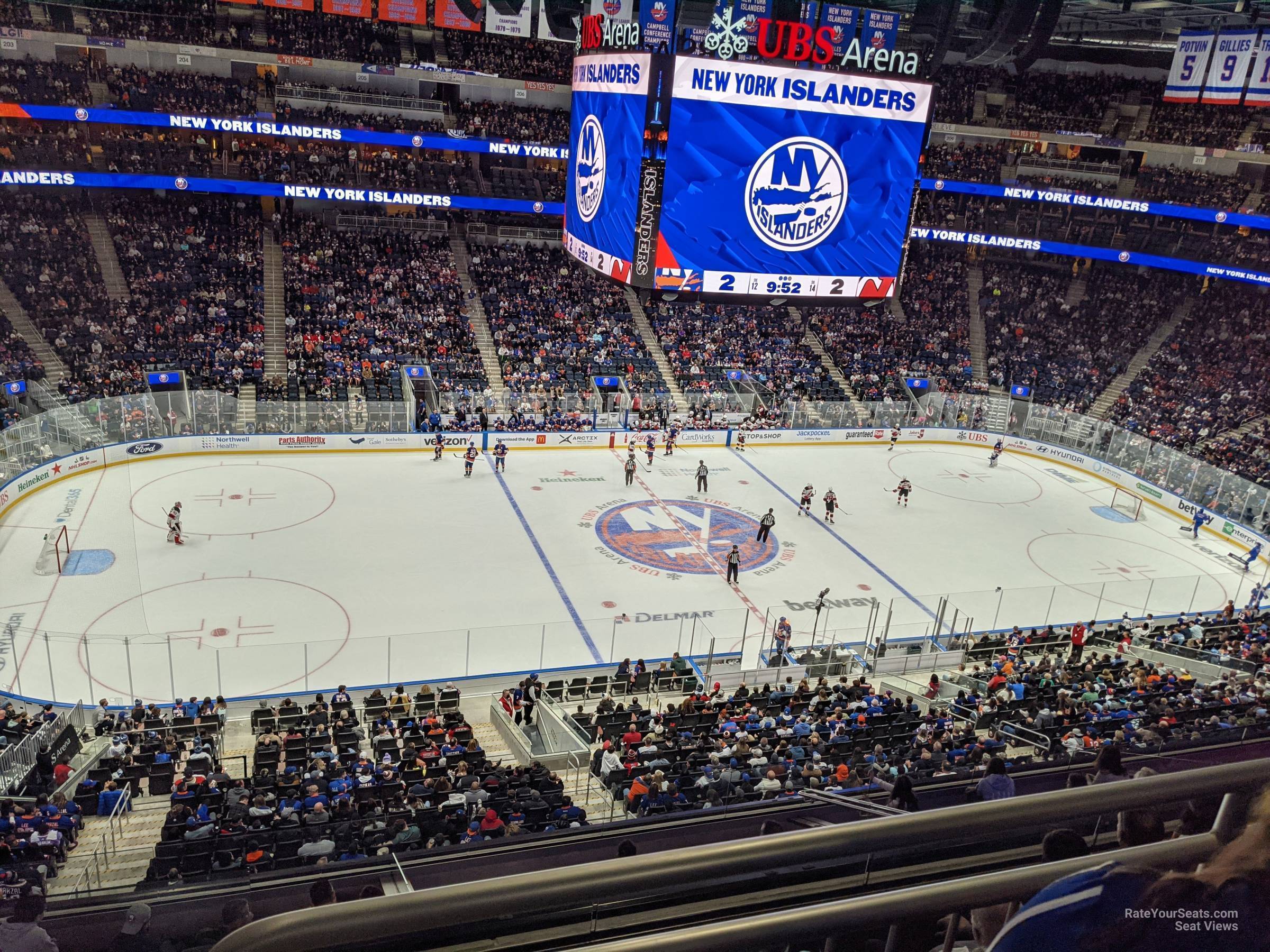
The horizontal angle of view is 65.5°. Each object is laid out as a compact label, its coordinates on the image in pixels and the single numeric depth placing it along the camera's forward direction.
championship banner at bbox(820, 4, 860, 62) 21.17
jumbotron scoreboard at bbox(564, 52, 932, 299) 20.89
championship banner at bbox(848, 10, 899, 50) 22.00
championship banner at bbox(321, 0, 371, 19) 39.91
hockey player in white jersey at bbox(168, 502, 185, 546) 25.44
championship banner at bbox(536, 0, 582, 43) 40.34
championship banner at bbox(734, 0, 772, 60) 20.72
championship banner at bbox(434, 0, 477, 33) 41.41
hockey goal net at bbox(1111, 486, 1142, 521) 34.78
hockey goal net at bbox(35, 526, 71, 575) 23.64
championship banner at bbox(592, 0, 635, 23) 22.11
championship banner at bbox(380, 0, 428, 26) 40.91
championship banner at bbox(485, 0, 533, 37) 40.16
